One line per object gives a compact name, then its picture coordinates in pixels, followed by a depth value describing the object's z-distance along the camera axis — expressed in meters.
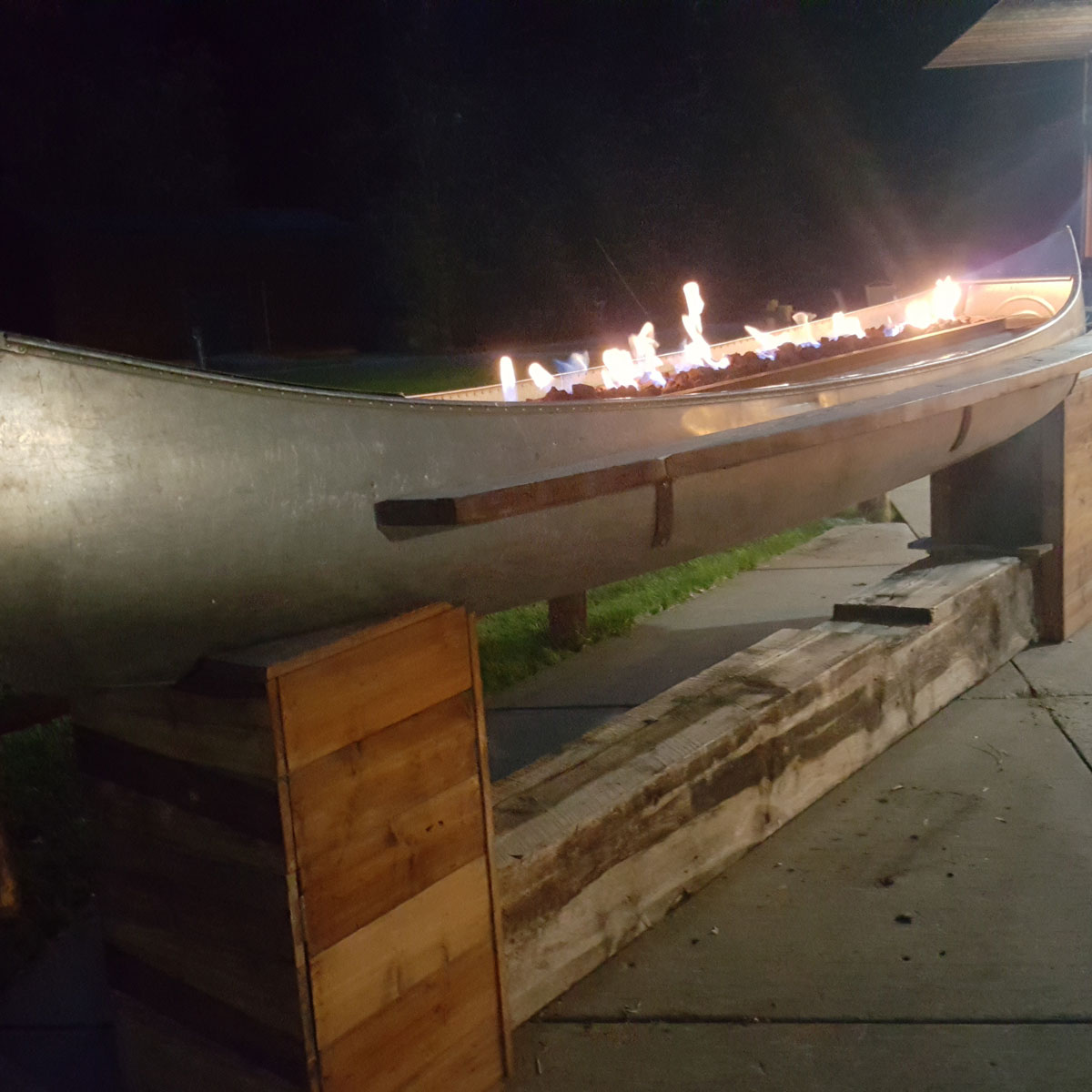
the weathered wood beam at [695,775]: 2.50
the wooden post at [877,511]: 7.70
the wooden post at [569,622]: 5.19
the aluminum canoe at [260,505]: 1.66
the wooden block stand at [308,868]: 1.85
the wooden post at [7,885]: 2.83
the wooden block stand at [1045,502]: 4.54
